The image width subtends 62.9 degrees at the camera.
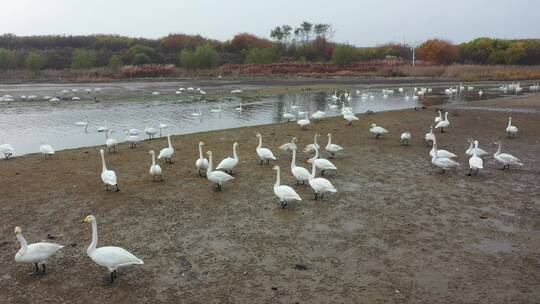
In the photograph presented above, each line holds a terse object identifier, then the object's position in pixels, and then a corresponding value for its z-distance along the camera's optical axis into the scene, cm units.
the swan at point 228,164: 1215
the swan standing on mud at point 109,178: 1078
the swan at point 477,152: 1352
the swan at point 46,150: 1507
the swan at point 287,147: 1441
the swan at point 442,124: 1845
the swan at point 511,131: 1748
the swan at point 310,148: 1414
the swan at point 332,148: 1405
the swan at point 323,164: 1170
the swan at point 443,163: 1200
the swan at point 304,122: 1992
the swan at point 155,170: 1182
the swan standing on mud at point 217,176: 1096
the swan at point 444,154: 1299
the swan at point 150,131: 1852
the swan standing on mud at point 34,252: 693
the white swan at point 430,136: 1477
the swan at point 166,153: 1358
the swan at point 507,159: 1234
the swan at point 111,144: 1579
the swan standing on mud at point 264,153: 1311
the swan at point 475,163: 1182
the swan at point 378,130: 1720
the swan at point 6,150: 1529
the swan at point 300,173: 1092
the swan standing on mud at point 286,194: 955
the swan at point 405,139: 1600
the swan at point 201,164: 1230
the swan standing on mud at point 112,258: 677
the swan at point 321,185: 998
